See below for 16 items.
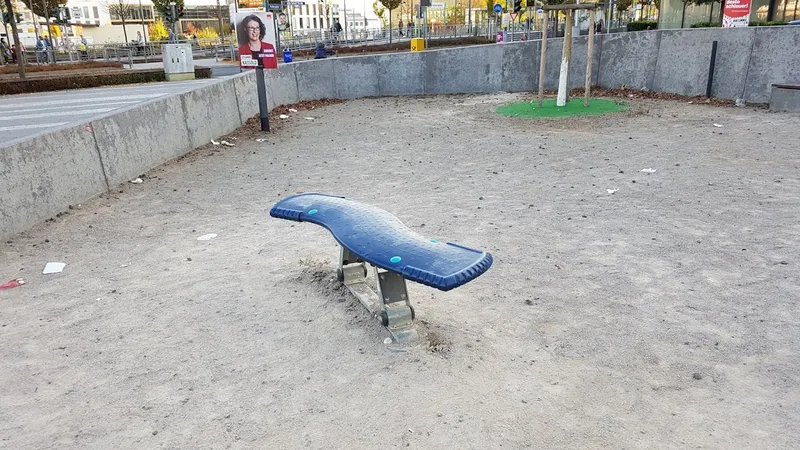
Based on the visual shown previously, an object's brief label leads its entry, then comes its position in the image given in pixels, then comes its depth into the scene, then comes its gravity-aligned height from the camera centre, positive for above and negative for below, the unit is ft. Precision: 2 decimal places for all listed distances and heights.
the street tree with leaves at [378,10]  182.90 +8.47
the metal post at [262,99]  34.73 -3.26
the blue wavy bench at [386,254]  9.72 -3.65
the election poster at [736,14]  41.52 +1.21
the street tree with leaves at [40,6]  140.56 +9.25
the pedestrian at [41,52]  119.55 -1.25
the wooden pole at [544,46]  38.01 -0.71
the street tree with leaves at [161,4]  146.42 +9.33
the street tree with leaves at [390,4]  136.46 +7.70
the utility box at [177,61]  72.95 -2.20
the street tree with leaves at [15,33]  65.92 +1.49
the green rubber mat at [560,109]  38.32 -4.78
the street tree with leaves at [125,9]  218.38 +13.40
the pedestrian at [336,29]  127.95 +2.11
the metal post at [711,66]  39.29 -2.22
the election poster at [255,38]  34.01 +0.17
